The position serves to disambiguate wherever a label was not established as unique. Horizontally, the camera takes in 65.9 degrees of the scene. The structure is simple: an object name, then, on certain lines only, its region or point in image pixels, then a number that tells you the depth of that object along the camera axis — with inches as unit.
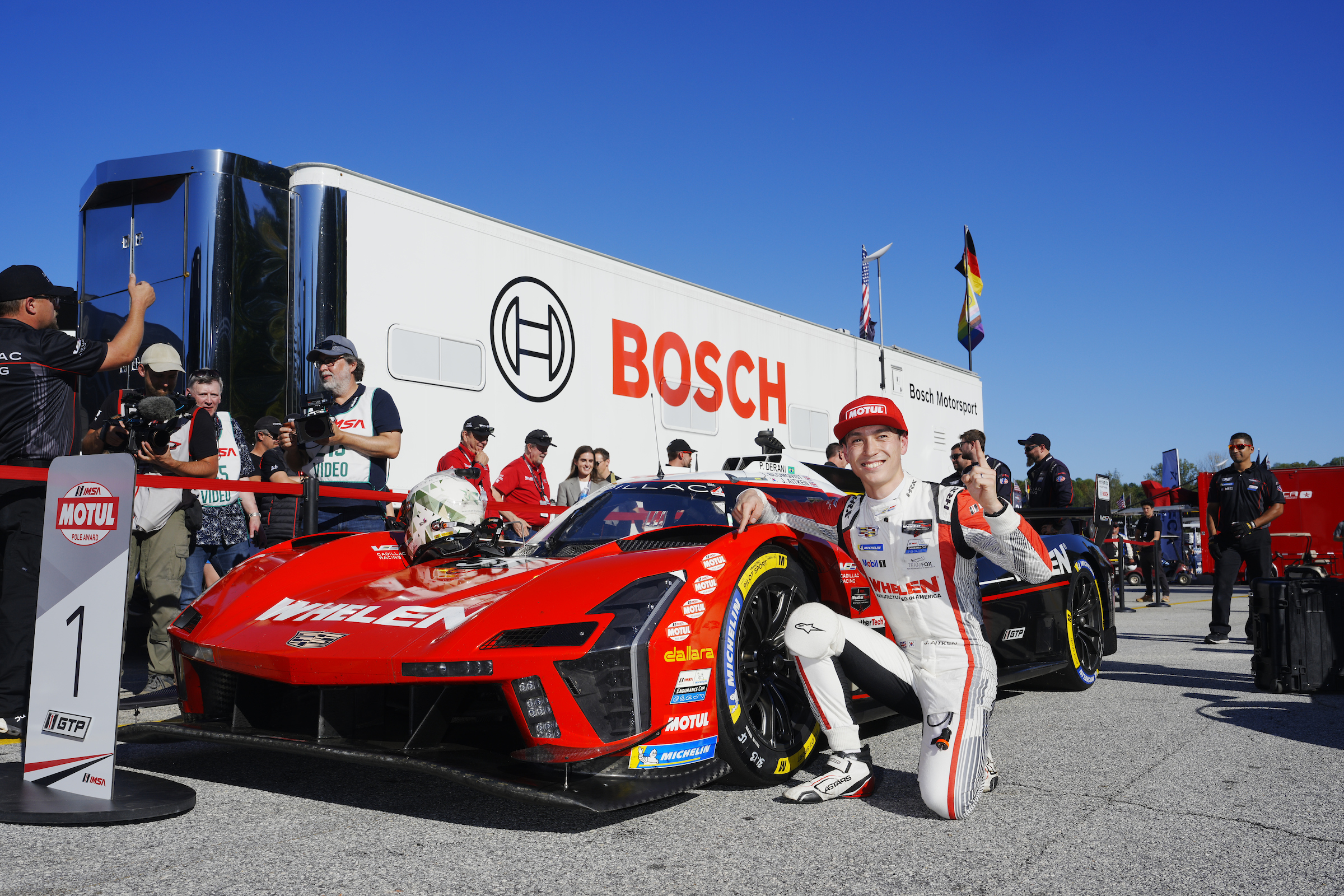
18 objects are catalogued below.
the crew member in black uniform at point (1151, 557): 567.8
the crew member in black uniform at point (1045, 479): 331.3
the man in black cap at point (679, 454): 333.1
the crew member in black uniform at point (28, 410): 162.7
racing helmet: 159.8
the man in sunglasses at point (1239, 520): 308.7
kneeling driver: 128.1
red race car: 111.5
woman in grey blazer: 333.4
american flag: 1082.1
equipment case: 211.2
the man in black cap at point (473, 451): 285.7
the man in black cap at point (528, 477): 311.1
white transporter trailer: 267.7
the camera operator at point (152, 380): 195.2
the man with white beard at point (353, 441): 254.4
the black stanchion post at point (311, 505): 217.2
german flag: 854.5
